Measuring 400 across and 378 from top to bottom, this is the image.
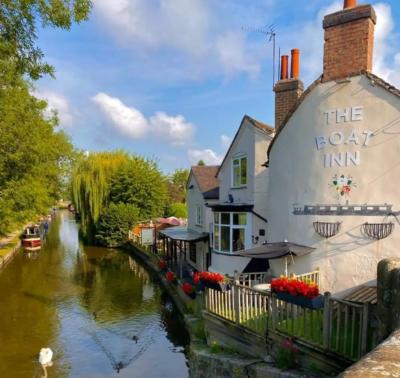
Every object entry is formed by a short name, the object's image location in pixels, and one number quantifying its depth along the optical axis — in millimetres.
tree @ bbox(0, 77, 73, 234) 22562
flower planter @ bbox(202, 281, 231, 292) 10703
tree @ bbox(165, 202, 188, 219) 47406
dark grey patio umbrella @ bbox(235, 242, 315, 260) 11281
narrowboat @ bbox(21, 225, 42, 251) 39625
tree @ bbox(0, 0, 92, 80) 7629
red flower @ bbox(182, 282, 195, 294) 18172
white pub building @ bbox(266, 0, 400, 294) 10141
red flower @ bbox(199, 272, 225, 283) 10859
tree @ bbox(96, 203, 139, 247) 40781
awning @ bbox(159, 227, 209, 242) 23281
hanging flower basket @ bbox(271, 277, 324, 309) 7684
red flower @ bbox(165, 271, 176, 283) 23019
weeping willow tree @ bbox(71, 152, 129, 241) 42919
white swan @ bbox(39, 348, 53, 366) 13172
